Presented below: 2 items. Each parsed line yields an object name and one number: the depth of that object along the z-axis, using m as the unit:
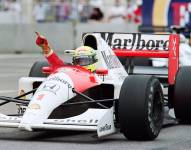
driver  20.56
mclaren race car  18.22
